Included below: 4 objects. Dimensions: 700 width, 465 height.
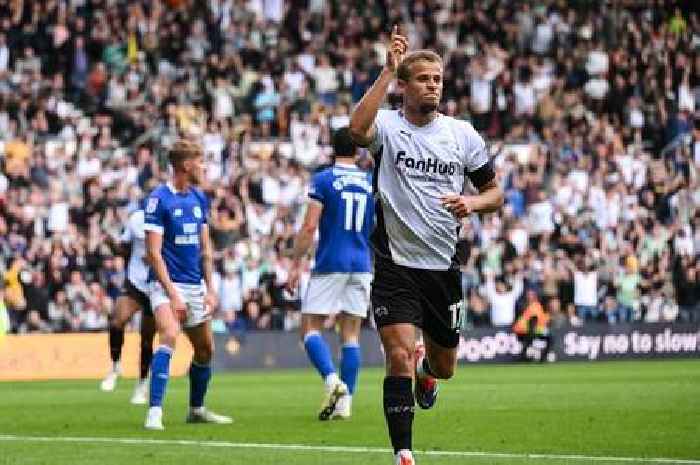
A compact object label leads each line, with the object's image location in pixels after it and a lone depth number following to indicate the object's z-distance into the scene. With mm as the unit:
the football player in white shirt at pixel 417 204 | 11234
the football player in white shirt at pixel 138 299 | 20609
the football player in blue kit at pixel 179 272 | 15891
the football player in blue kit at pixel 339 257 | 17156
